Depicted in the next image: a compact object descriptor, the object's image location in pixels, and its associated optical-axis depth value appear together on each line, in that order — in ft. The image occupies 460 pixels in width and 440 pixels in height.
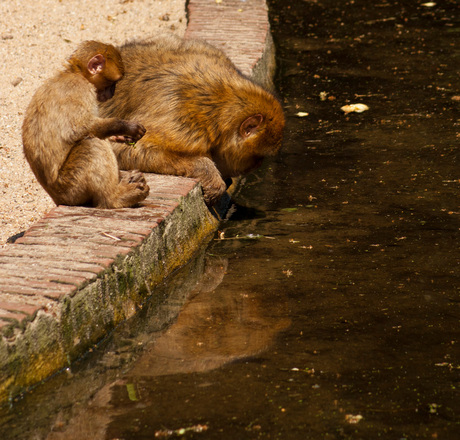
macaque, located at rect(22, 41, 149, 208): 28.12
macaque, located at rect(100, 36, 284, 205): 32.60
